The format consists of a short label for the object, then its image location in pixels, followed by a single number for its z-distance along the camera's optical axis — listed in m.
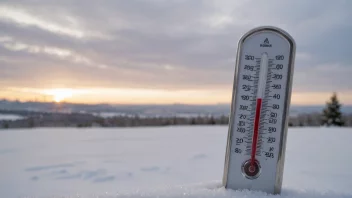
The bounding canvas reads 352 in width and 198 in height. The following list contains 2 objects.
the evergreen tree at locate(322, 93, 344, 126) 13.45
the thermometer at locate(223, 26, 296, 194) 0.32
